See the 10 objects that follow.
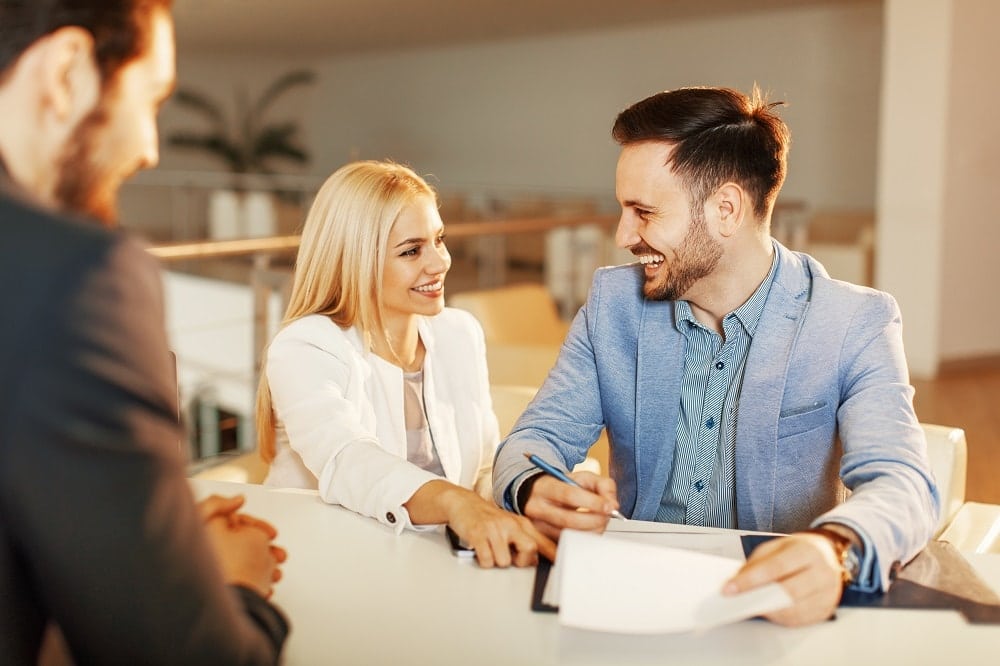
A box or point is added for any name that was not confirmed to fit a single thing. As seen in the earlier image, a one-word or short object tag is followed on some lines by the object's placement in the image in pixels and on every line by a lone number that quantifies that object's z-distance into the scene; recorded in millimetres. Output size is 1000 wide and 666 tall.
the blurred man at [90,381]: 663
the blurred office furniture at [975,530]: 1864
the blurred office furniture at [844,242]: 7379
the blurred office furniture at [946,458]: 1935
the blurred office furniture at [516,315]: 4078
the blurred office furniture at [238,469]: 2381
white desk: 1097
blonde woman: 1933
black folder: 1216
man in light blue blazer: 1713
